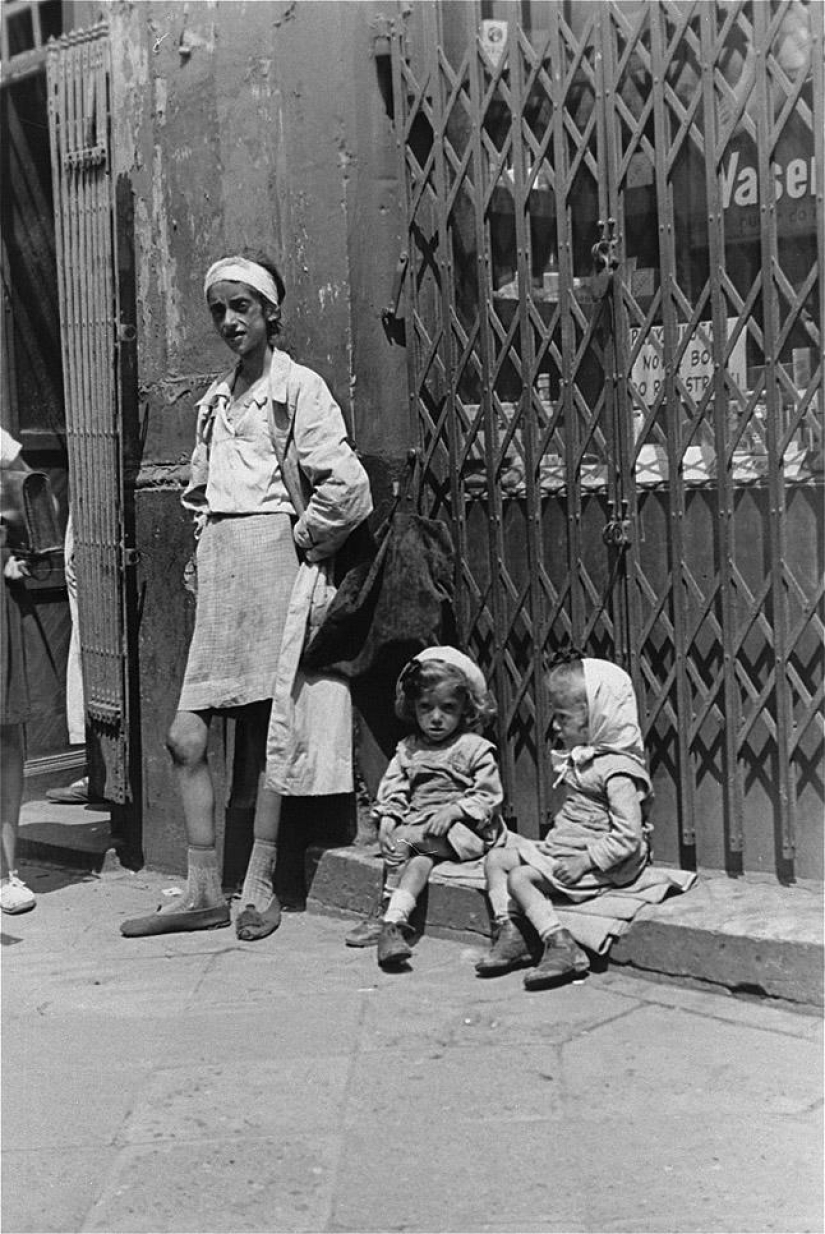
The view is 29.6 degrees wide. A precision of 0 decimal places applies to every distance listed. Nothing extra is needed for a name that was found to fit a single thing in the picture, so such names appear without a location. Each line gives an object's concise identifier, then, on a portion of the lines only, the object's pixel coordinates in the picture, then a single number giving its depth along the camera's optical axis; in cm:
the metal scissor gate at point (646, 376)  484
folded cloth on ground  472
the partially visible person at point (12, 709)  591
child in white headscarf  482
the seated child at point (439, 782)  521
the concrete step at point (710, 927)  438
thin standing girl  544
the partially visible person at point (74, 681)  664
